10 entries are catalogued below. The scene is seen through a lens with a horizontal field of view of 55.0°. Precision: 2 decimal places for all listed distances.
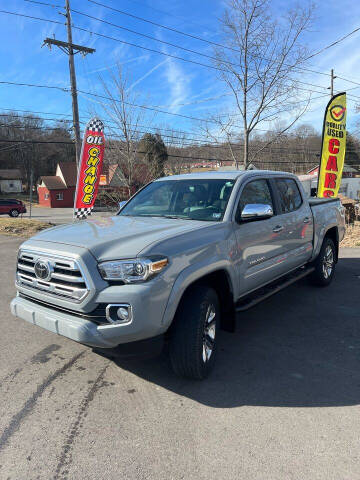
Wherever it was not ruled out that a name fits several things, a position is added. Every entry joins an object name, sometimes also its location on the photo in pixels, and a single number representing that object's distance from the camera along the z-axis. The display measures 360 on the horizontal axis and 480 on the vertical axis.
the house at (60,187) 49.47
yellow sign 11.57
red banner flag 12.66
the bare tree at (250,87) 11.65
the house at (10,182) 70.62
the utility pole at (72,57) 16.47
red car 33.34
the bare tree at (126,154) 14.50
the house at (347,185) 31.34
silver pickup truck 2.55
